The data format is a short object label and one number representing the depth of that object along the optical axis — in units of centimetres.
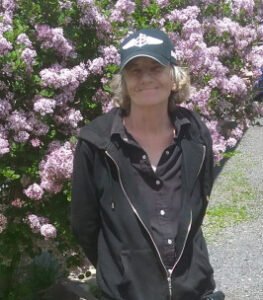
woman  254
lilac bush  354
